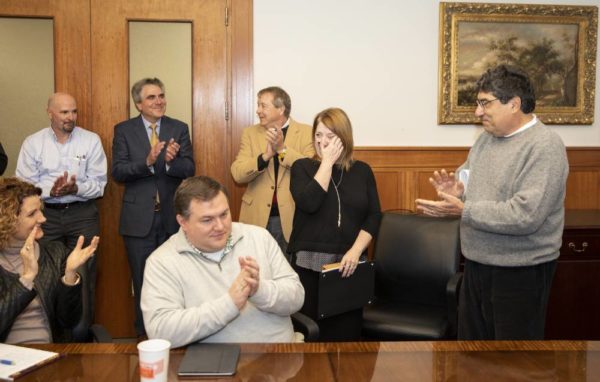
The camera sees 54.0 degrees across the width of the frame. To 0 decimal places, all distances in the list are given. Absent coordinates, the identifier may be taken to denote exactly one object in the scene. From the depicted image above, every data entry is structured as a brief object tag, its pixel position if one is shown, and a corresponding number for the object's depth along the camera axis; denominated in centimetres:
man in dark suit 381
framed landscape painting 432
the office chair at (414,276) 300
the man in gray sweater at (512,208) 229
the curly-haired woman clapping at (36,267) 213
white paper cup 138
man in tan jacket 364
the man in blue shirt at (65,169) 369
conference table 155
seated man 195
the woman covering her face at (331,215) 285
